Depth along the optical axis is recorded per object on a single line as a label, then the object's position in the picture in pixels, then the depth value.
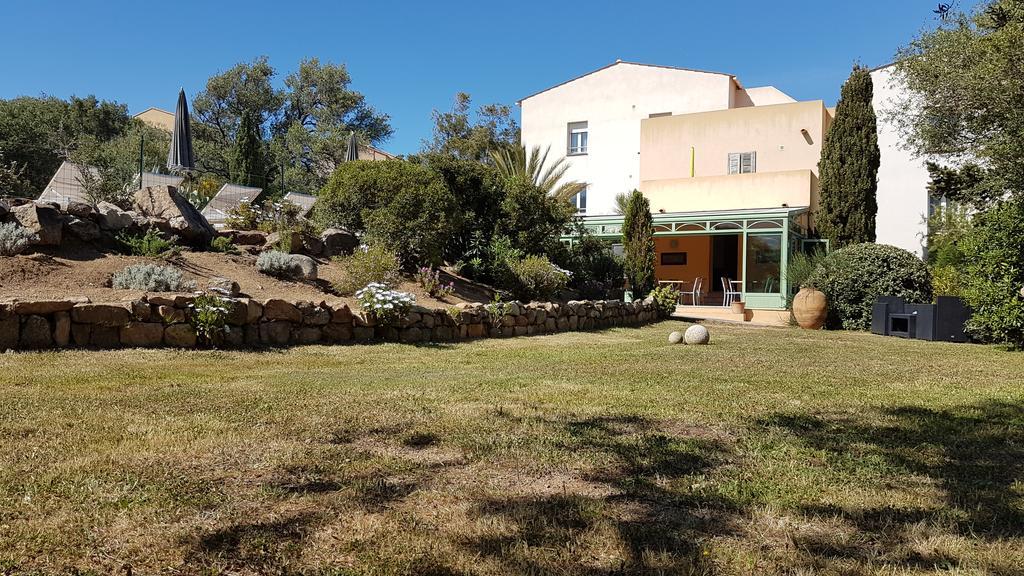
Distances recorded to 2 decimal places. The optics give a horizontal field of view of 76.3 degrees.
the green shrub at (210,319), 7.03
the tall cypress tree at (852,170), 18.25
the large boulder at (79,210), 9.10
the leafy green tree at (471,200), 13.56
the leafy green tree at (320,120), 34.91
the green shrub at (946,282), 13.44
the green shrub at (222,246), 10.50
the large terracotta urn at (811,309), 14.21
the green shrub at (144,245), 9.23
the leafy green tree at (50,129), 30.70
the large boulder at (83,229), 8.91
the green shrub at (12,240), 8.06
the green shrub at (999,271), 9.41
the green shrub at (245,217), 12.55
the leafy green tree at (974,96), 10.88
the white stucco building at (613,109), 25.86
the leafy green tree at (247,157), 29.59
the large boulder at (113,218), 9.39
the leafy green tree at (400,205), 11.86
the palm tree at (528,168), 22.20
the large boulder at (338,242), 11.92
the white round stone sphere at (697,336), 9.94
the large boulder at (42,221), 8.43
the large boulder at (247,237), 11.43
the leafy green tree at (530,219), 14.23
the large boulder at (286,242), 11.10
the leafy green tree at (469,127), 36.09
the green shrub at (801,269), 15.46
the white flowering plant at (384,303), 8.59
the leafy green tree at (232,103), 37.47
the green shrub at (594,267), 15.95
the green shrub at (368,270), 10.12
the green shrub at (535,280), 12.99
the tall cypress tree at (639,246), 16.23
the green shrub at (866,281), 13.73
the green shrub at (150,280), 7.92
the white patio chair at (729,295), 18.36
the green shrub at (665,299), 15.17
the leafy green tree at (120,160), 11.52
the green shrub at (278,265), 10.01
